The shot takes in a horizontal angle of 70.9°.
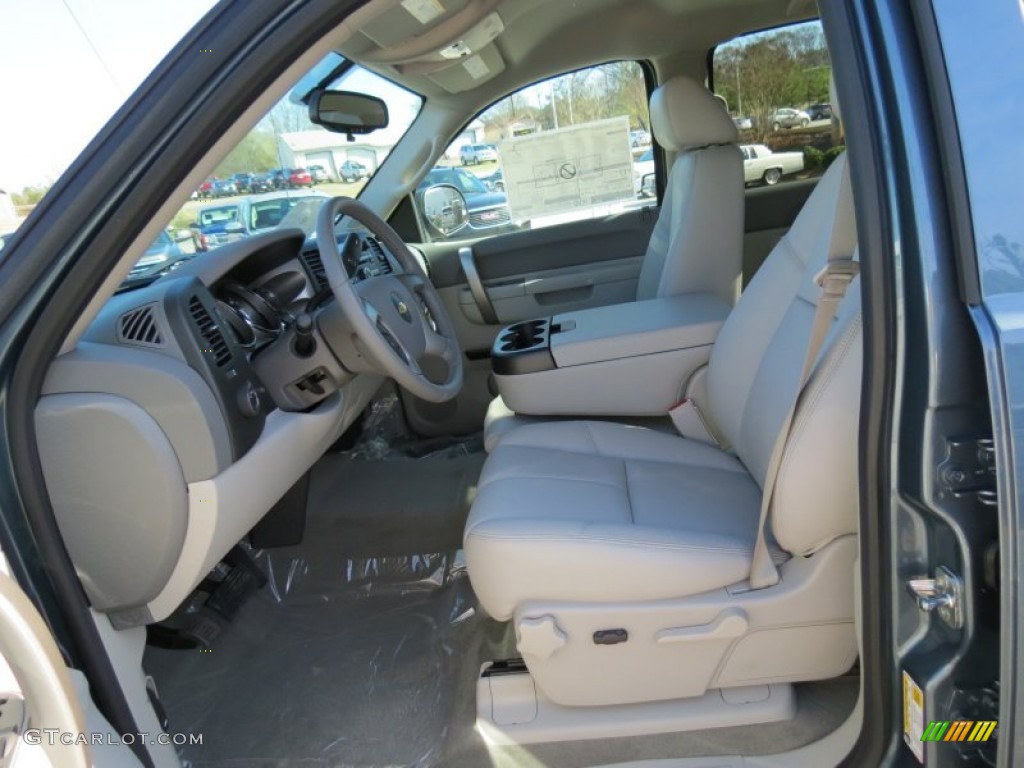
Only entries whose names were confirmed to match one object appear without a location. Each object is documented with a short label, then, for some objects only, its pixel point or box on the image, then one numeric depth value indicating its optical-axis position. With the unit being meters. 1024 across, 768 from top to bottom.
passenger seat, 2.14
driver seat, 1.09
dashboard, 1.12
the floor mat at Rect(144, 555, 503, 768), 1.46
